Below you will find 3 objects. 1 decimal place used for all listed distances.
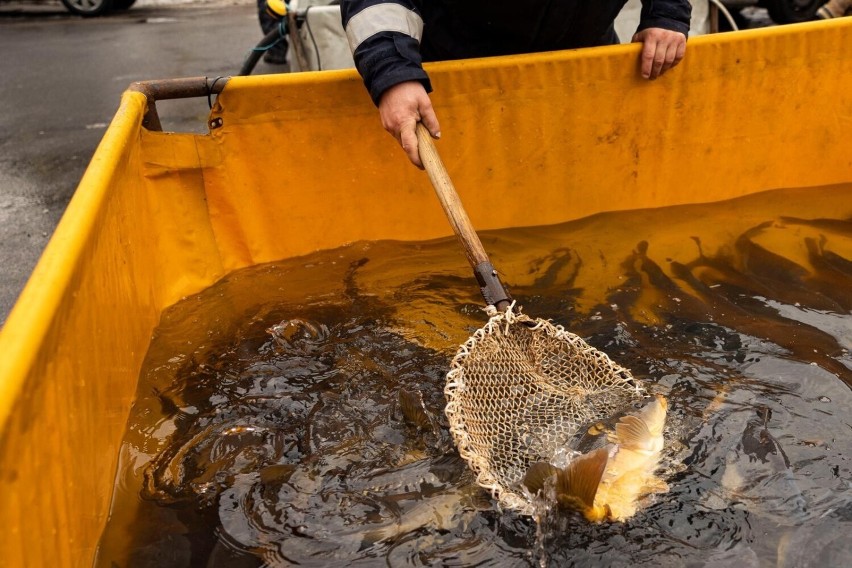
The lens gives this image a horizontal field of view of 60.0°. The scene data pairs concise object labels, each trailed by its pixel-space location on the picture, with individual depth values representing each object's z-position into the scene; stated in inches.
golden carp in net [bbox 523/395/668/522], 72.8
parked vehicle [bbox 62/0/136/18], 437.1
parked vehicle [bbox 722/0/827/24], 251.3
